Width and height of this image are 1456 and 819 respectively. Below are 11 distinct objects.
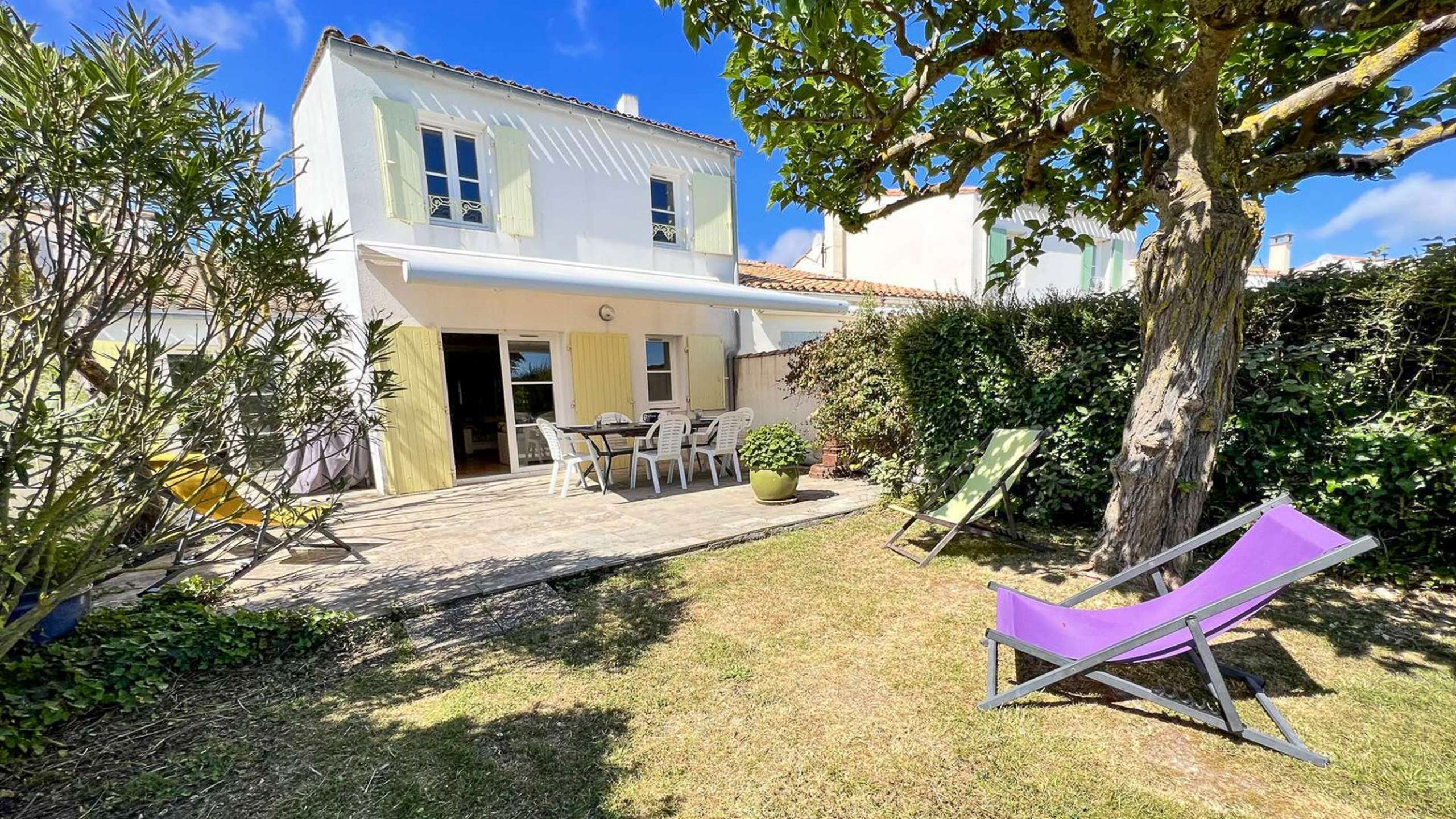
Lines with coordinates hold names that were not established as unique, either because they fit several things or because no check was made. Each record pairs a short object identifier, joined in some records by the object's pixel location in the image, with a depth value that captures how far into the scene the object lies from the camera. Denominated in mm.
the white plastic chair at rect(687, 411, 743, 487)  8367
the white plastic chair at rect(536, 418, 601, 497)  7684
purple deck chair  2312
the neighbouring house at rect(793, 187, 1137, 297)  14609
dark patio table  7352
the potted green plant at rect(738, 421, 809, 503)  6602
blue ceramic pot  2816
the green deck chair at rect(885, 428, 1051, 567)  4551
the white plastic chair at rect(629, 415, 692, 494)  7617
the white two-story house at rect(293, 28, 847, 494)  7305
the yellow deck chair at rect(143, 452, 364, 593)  2840
